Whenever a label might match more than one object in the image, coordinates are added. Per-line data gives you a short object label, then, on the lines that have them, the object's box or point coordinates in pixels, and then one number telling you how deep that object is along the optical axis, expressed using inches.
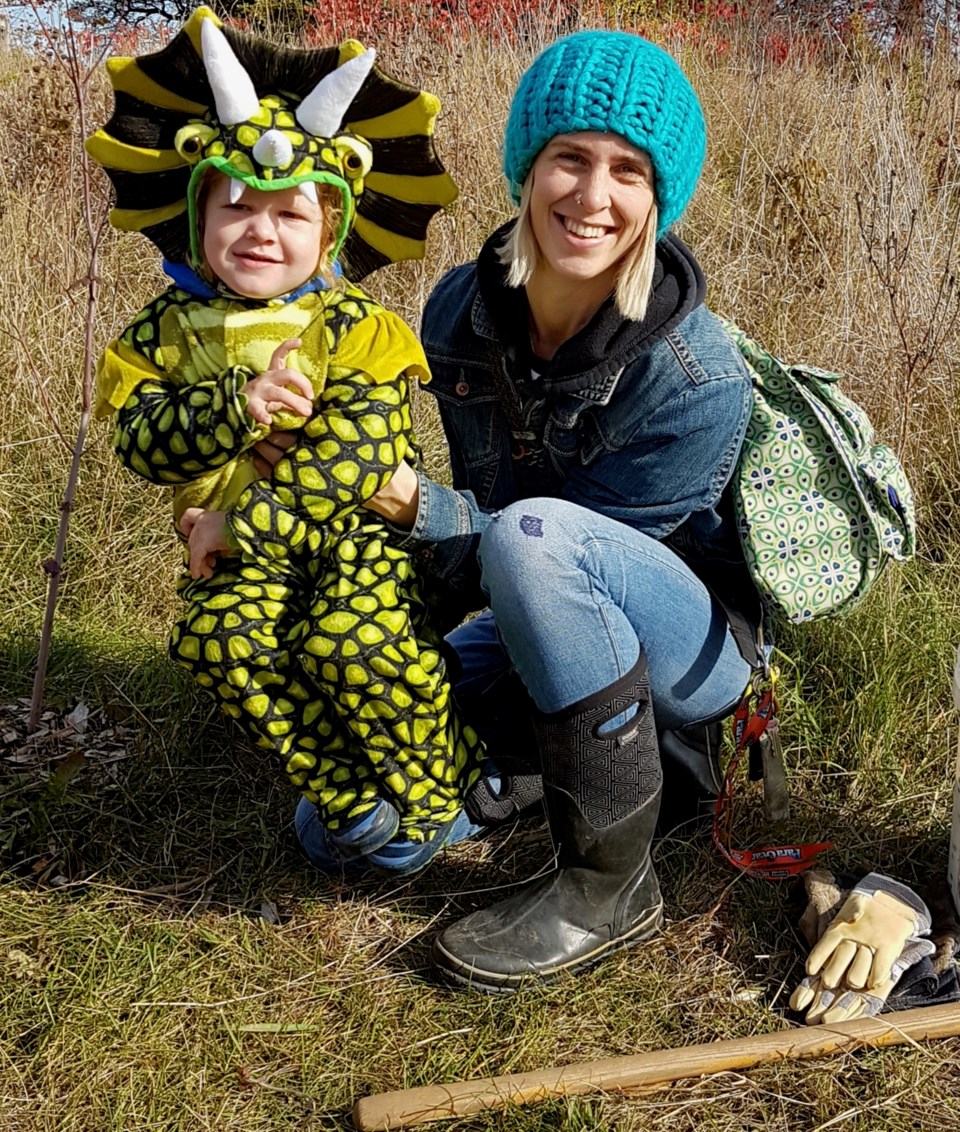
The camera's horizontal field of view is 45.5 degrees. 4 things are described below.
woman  71.7
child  66.3
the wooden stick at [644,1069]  67.7
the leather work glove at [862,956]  74.6
